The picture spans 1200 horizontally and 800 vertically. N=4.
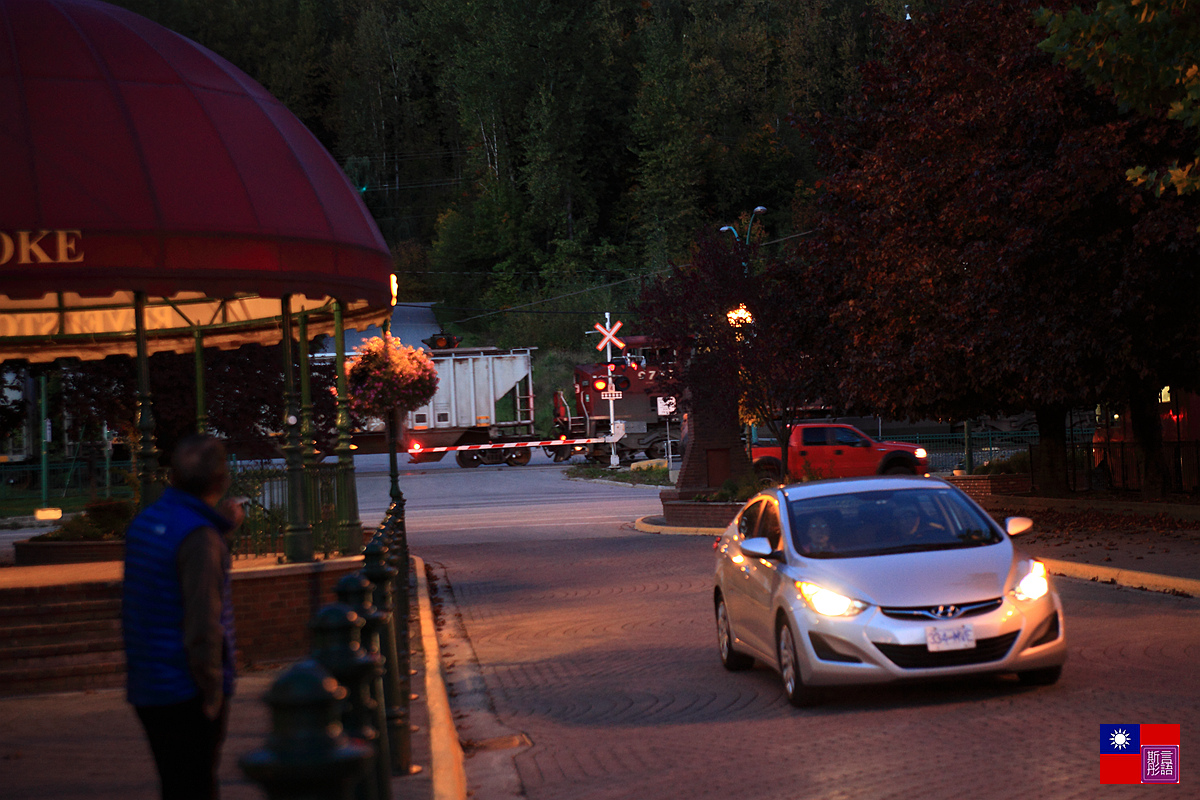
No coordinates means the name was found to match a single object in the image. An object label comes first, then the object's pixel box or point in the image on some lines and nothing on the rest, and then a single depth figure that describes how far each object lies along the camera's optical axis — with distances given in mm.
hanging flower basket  21266
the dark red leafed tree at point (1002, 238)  18766
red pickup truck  34000
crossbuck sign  45906
